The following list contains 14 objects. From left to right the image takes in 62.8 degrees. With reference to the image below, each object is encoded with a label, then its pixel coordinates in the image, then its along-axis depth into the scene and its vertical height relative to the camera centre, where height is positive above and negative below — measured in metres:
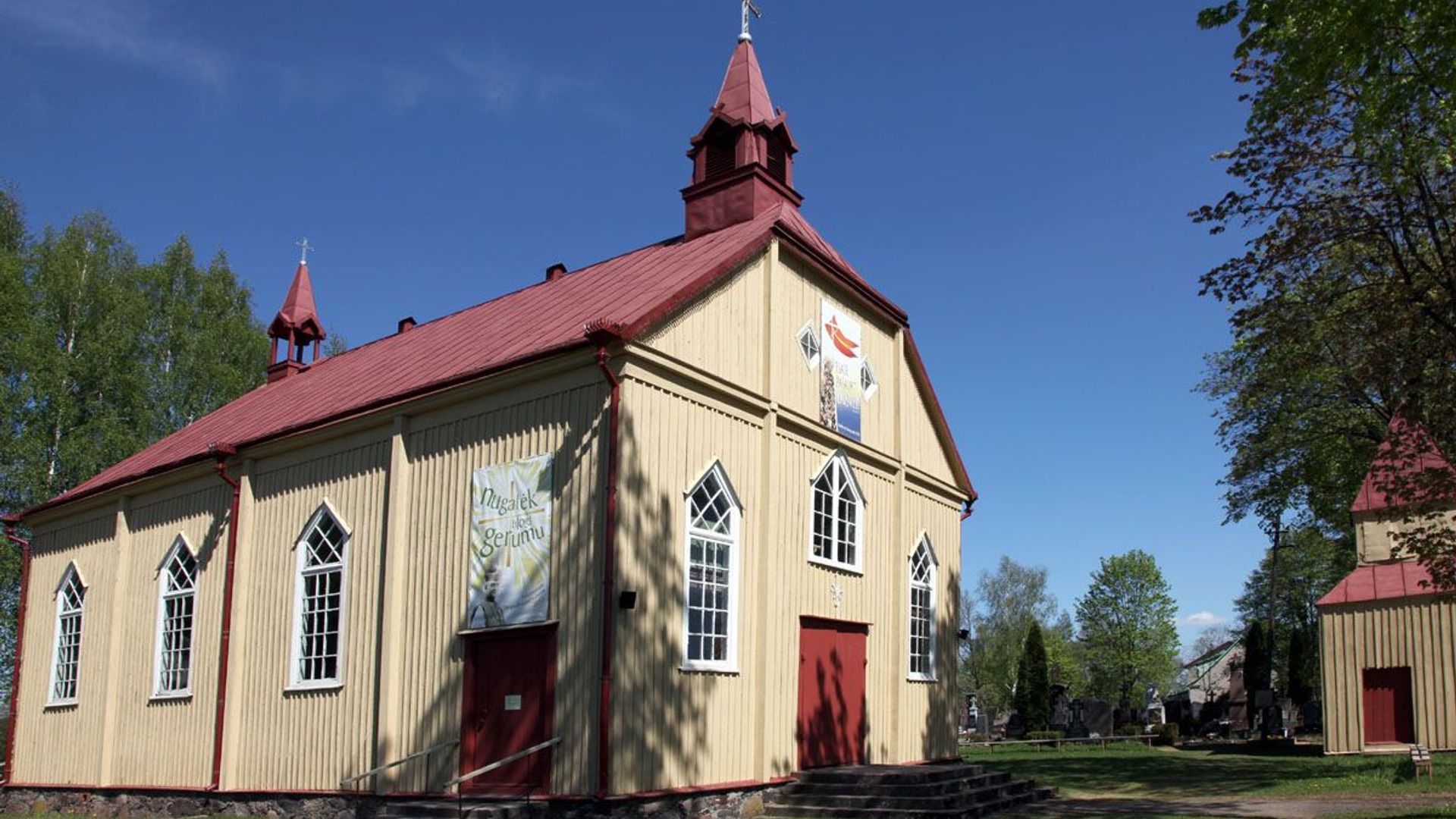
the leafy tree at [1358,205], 12.95 +5.72
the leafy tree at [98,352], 30.97 +6.72
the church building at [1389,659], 23.70 -0.96
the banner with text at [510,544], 13.93 +0.62
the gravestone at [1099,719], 34.66 -3.24
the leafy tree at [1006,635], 75.69 -1.95
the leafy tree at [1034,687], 42.03 -2.86
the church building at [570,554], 13.59 +0.59
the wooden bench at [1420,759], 18.50 -2.25
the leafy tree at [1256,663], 42.09 -1.87
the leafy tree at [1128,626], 70.12 -1.15
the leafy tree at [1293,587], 57.53 +1.27
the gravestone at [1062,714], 38.44 -3.45
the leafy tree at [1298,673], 43.75 -2.35
